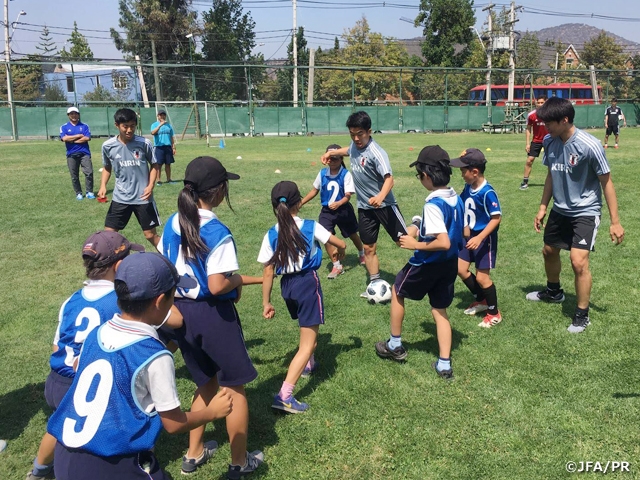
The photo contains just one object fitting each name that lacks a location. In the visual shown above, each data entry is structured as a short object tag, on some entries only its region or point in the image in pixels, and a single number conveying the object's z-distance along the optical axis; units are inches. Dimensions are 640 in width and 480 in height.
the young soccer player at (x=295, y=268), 150.9
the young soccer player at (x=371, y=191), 240.4
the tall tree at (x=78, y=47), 2555.9
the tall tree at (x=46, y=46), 3189.0
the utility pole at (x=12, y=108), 1205.7
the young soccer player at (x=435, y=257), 161.6
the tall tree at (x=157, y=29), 1963.6
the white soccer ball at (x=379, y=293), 236.5
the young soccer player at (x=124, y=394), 84.0
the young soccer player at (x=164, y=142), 564.4
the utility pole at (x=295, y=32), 1989.7
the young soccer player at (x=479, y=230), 197.9
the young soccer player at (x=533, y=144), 488.4
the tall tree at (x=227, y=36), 2148.1
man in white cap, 510.6
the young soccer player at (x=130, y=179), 277.1
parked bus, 1756.9
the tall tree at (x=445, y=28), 2352.4
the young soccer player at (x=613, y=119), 795.4
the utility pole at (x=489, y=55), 1545.3
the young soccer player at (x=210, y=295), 117.6
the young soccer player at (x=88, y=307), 110.9
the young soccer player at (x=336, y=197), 272.2
